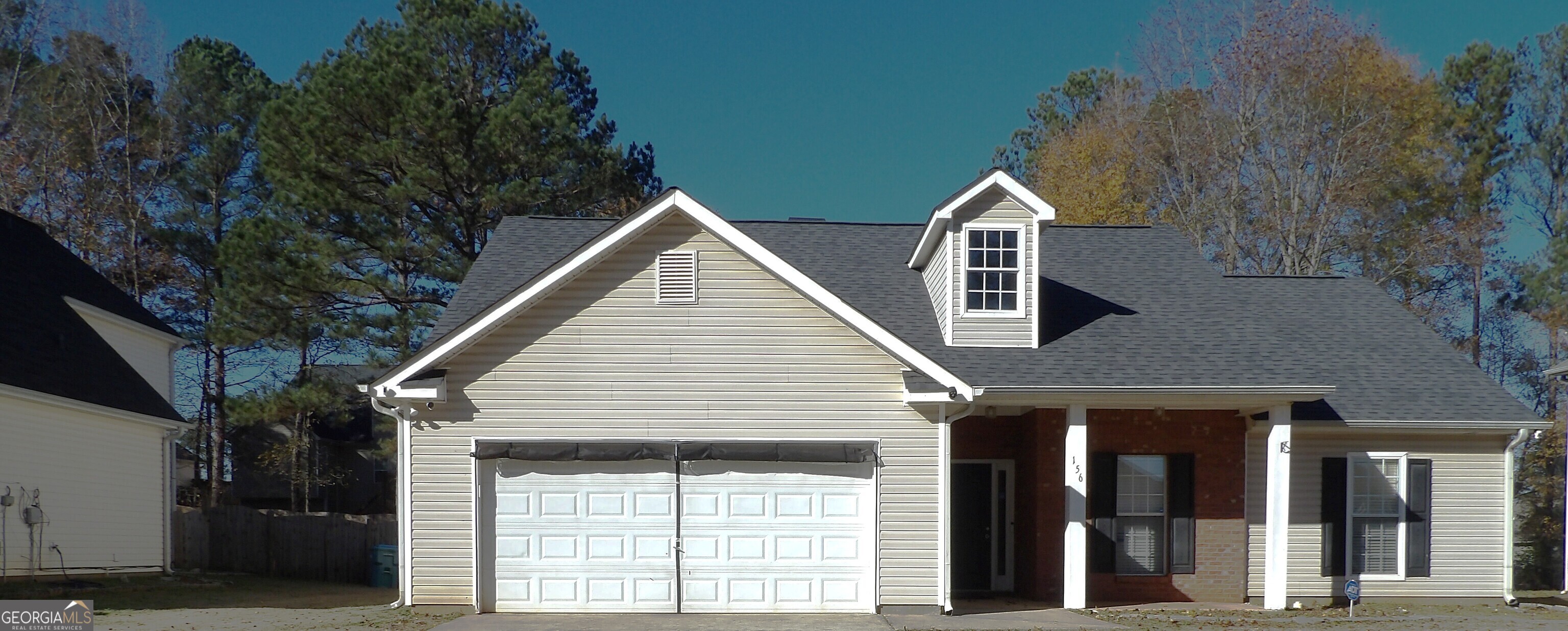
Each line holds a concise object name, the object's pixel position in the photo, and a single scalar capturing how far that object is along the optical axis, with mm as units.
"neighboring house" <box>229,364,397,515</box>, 39156
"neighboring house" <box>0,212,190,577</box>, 18875
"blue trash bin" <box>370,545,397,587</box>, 25047
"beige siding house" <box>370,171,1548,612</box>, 14648
